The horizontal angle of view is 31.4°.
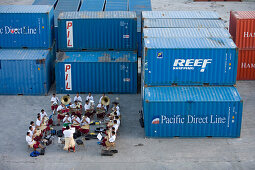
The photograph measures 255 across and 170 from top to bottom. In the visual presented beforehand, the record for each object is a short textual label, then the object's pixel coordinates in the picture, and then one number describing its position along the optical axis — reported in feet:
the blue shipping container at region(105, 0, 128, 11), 145.74
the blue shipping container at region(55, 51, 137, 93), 109.81
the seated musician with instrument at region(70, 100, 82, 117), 100.89
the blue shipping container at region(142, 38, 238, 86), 91.45
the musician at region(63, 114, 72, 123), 95.50
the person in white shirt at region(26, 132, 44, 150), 86.07
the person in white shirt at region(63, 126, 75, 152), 85.81
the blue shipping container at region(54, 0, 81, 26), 144.97
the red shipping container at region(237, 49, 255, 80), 119.34
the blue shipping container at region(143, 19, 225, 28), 104.53
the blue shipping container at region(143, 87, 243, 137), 90.02
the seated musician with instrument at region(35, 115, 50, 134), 92.53
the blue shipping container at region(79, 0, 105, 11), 145.69
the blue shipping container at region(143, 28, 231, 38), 97.66
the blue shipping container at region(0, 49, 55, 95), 109.29
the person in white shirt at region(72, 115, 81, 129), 93.71
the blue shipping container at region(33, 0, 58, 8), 152.94
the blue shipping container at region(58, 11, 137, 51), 112.68
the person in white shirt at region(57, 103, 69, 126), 98.84
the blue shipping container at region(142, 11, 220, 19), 111.04
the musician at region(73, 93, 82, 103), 103.91
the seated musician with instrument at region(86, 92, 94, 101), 103.40
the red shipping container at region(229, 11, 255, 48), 116.06
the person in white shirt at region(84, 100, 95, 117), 100.67
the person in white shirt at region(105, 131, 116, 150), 87.04
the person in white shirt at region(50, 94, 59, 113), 103.14
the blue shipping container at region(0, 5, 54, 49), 112.37
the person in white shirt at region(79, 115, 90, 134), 93.09
